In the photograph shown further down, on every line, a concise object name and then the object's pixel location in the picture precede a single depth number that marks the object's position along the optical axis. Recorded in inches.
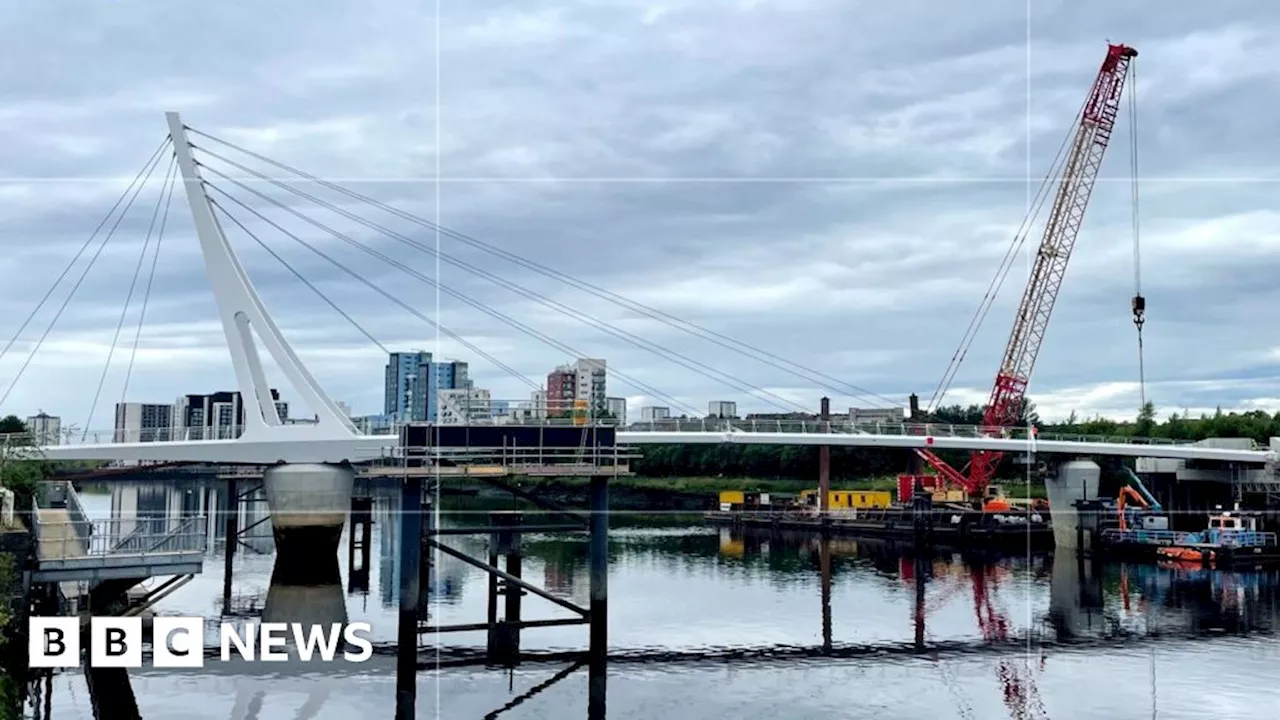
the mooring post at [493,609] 1440.7
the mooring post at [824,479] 4015.8
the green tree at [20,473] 1409.1
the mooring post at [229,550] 1987.0
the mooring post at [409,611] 1214.9
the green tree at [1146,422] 4736.7
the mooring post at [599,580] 1277.1
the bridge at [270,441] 2054.6
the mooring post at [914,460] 4128.7
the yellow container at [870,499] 4138.8
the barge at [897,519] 3304.6
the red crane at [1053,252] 3646.7
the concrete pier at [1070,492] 3132.4
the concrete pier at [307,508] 2044.8
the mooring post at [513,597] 1450.5
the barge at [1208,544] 2758.4
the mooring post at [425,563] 1296.8
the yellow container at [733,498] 4420.0
